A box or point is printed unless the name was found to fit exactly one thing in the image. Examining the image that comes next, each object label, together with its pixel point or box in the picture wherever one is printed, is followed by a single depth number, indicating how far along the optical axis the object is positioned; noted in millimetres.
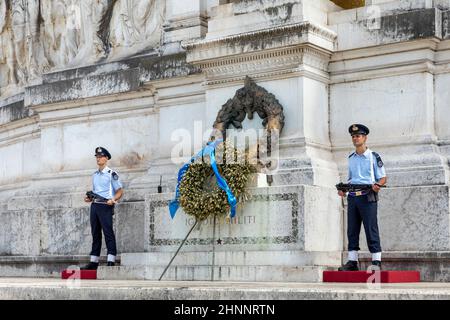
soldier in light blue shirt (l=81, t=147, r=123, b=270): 17406
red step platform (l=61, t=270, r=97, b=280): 16797
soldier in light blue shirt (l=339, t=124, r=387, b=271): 14594
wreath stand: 15469
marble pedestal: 14977
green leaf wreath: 15703
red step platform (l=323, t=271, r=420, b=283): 13945
